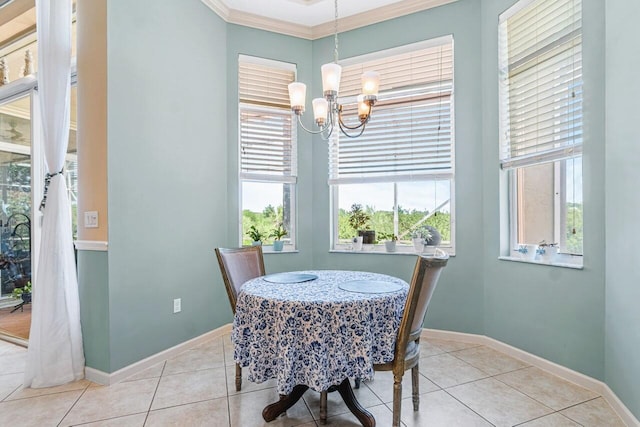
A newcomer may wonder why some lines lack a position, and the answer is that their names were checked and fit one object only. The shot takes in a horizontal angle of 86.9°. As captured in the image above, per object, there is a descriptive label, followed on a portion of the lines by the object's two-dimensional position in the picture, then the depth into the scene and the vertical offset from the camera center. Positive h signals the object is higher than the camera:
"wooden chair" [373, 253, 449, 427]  1.68 -0.53
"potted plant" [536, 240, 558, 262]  2.50 -0.29
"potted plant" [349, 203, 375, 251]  3.58 -0.07
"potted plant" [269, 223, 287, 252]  3.55 -0.27
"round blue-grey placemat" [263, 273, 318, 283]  2.19 -0.44
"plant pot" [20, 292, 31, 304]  3.68 -0.91
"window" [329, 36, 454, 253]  3.25 +0.62
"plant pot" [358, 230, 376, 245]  3.50 -0.25
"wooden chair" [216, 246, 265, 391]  2.25 -0.39
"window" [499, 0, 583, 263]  2.39 +0.71
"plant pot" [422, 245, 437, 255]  3.15 -0.34
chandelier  2.11 +0.76
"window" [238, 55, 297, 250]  3.59 +0.69
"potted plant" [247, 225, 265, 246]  3.48 -0.24
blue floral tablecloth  1.65 -0.61
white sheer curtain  2.30 -0.23
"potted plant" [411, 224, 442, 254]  3.16 -0.25
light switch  2.38 -0.04
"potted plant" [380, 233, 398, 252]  3.35 -0.29
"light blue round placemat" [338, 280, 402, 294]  1.89 -0.44
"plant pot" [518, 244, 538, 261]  2.65 -0.32
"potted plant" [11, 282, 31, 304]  3.63 -0.85
